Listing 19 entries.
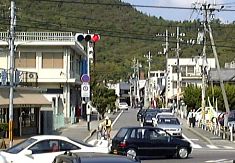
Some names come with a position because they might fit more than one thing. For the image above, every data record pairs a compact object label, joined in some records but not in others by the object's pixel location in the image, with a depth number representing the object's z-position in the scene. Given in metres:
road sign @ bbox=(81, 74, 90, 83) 40.95
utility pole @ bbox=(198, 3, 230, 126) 50.89
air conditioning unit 51.81
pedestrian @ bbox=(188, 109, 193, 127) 59.89
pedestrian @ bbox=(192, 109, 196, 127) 59.01
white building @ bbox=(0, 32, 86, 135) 60.44
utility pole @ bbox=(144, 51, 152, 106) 172.00
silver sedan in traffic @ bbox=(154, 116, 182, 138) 41.50
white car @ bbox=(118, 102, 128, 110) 129.31
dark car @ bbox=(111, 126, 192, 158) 27.39
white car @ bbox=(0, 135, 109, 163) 18.42
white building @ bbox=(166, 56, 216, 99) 117.84
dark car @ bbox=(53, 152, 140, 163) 9.30
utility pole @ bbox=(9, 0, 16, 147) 31.83
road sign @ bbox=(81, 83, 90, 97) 41.25
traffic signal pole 46.19
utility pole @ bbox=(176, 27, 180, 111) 81.31
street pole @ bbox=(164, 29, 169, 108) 112.46
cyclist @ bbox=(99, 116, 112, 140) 38.53
